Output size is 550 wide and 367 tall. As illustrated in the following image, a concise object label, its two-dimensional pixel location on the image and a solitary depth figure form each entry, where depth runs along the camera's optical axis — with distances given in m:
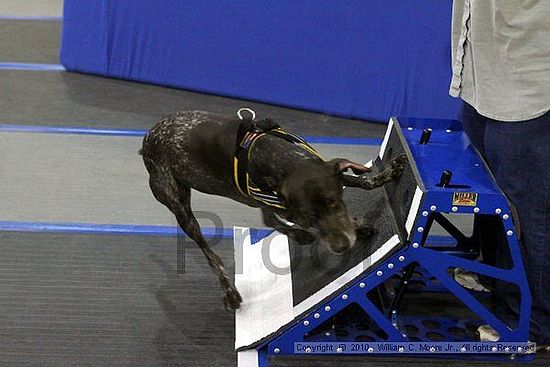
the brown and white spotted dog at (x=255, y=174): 4.77
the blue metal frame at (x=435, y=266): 4.83
